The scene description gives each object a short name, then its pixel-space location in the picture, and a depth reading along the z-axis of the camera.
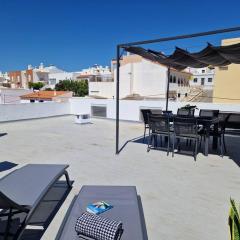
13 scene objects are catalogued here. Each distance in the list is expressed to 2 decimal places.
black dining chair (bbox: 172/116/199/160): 5.64
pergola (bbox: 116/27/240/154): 4.80
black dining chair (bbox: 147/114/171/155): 6.14
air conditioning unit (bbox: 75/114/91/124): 11.83
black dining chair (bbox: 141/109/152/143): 6.97
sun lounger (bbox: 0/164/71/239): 2.38
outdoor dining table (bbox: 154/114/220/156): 5.71
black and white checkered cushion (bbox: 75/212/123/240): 2.06
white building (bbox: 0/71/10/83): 80.64
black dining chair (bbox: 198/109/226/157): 6.27
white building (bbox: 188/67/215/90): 49.99
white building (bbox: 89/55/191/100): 31.05
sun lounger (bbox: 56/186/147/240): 2.17
